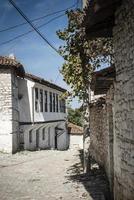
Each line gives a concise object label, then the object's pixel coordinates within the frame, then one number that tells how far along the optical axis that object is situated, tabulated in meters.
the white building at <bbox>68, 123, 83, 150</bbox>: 24.25
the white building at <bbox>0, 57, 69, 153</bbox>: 16.28
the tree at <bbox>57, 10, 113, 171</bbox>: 10.35
